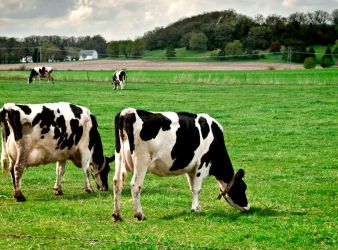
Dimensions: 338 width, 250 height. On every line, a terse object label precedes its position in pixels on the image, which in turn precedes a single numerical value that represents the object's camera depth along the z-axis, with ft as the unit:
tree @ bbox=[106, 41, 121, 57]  426.51
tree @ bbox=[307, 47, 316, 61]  345.51
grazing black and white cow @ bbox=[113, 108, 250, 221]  38.29
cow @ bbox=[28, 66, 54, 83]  206.49
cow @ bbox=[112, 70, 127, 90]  173.88
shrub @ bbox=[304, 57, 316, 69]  316.19
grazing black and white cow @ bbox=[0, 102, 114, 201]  45.65
